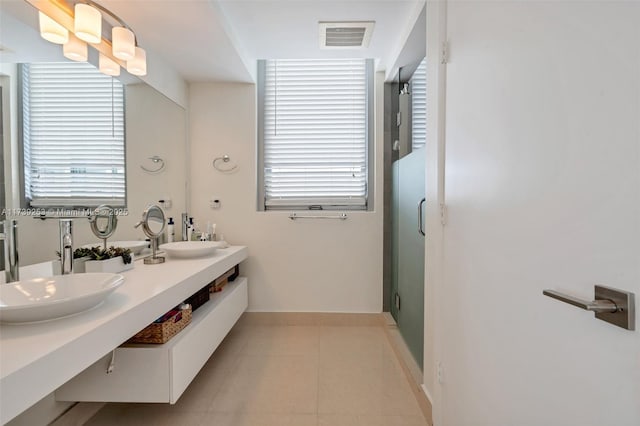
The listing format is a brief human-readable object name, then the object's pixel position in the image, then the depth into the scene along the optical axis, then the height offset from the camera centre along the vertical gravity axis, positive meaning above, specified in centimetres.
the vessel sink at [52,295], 84 -28
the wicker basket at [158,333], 139 -61
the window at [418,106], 195 +72
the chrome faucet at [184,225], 253 -15
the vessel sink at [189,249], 199 -28
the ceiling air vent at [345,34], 202 +128
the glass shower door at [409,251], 182 -30
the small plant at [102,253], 148 -24
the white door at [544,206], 57 +1
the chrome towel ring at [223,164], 271 +40
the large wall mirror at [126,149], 119 +37
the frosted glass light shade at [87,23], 140 +89
